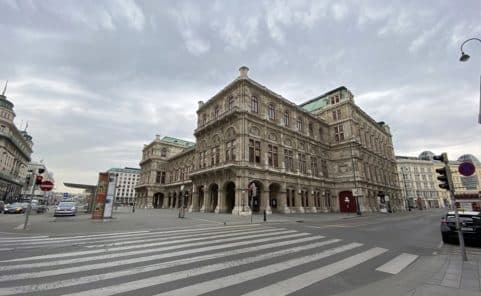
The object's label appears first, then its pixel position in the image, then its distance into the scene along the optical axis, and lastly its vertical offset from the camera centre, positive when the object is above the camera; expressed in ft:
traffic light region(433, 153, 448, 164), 24.18 +5.31
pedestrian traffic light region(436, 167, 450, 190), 23.50 +2.96
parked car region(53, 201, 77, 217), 70.79 -2.74
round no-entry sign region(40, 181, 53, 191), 43.44 +2.80
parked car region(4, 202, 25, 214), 93.08 -3.92
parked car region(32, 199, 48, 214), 99.32 -4.36
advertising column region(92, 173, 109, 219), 60.49 +1.31
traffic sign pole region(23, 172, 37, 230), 42.39 +4.12
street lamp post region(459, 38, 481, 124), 31.24 +20.55
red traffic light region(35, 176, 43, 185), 41.90 +3.64
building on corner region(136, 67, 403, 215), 96.99 +25.86
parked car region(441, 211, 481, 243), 30.32 -2.68
